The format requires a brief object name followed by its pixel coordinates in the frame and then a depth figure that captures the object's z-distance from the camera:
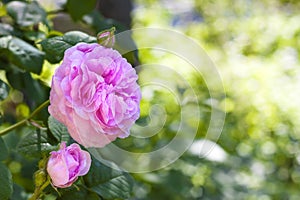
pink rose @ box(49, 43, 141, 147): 0.93
